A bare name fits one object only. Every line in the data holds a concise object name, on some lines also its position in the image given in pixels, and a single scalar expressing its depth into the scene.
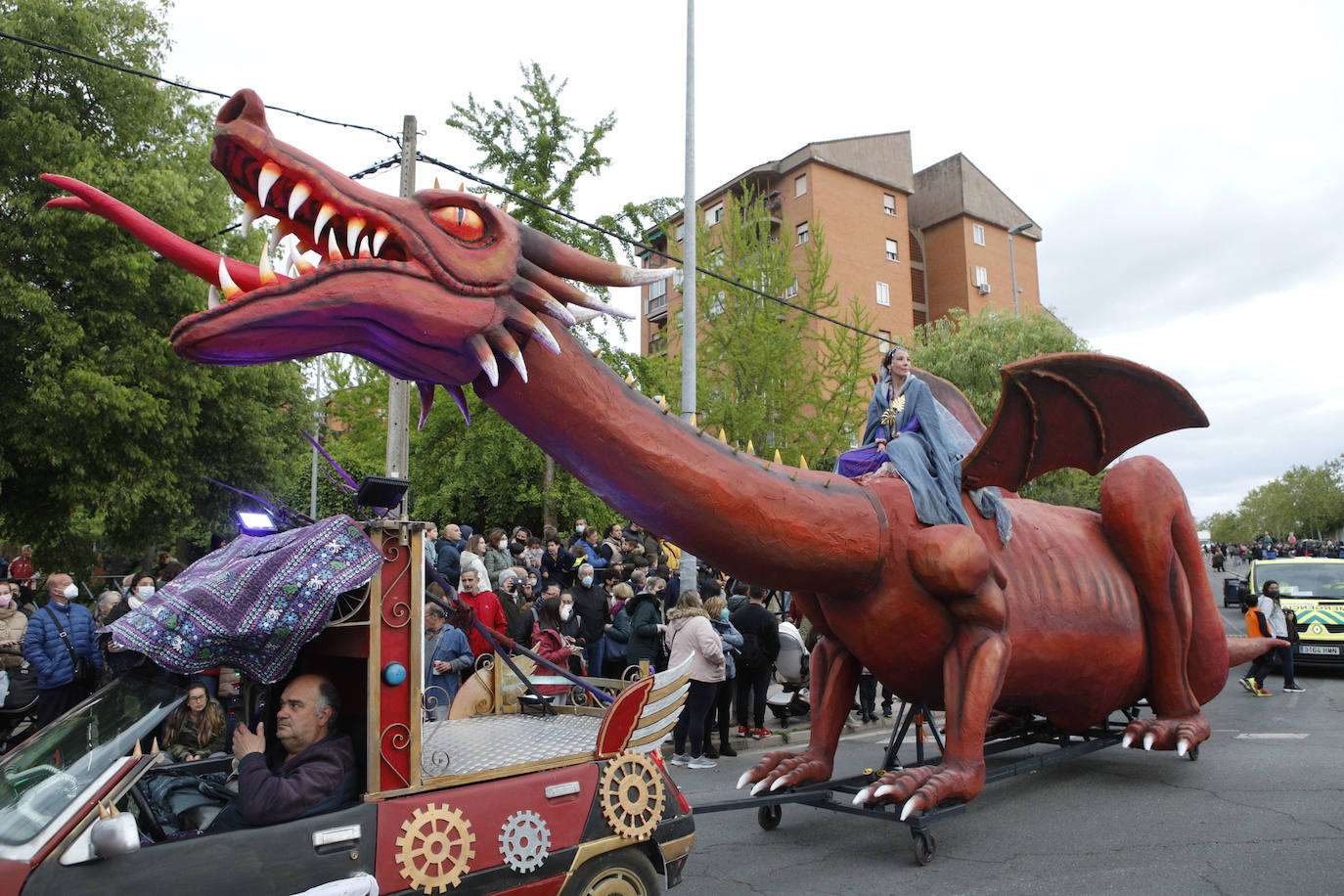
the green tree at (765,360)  19.52
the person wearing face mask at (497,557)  11.09
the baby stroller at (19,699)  7.41
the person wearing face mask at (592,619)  9.42
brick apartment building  32.19
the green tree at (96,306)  12.84
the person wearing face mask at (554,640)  5.35
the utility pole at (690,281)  10.22
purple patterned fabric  2.96
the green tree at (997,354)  23.91
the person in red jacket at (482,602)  7.98
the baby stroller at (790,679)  9.05
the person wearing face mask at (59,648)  7.17
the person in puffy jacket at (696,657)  7.26
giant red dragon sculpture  2.97
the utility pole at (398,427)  9.34
